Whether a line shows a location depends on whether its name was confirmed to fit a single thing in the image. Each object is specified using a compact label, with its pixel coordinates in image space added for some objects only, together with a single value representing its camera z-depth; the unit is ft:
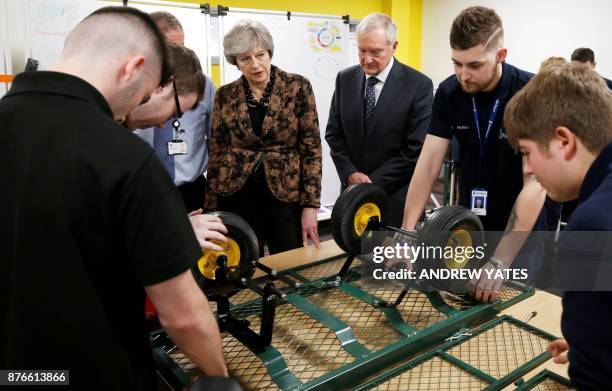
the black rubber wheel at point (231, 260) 5.19
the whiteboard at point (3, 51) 11.23
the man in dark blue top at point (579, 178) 2.87
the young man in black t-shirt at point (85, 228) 2.74
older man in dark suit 8.86
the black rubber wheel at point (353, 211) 6.04
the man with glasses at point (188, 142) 7.95
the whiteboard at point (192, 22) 13.71
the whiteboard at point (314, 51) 15.26
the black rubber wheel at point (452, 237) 5.43
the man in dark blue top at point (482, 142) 5.93
